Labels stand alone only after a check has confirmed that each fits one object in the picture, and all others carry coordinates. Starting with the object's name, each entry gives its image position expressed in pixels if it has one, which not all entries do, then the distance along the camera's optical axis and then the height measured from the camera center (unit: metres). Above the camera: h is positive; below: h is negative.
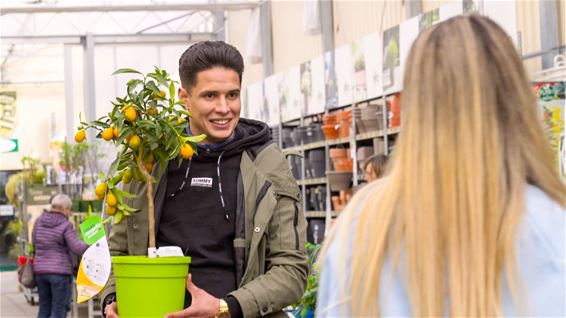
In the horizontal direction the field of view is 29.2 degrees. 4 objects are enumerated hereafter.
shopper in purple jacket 10.68 -0.52
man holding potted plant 2.54 -0.04
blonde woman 1.47 -0.03
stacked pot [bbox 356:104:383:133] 9.82 +0.63
